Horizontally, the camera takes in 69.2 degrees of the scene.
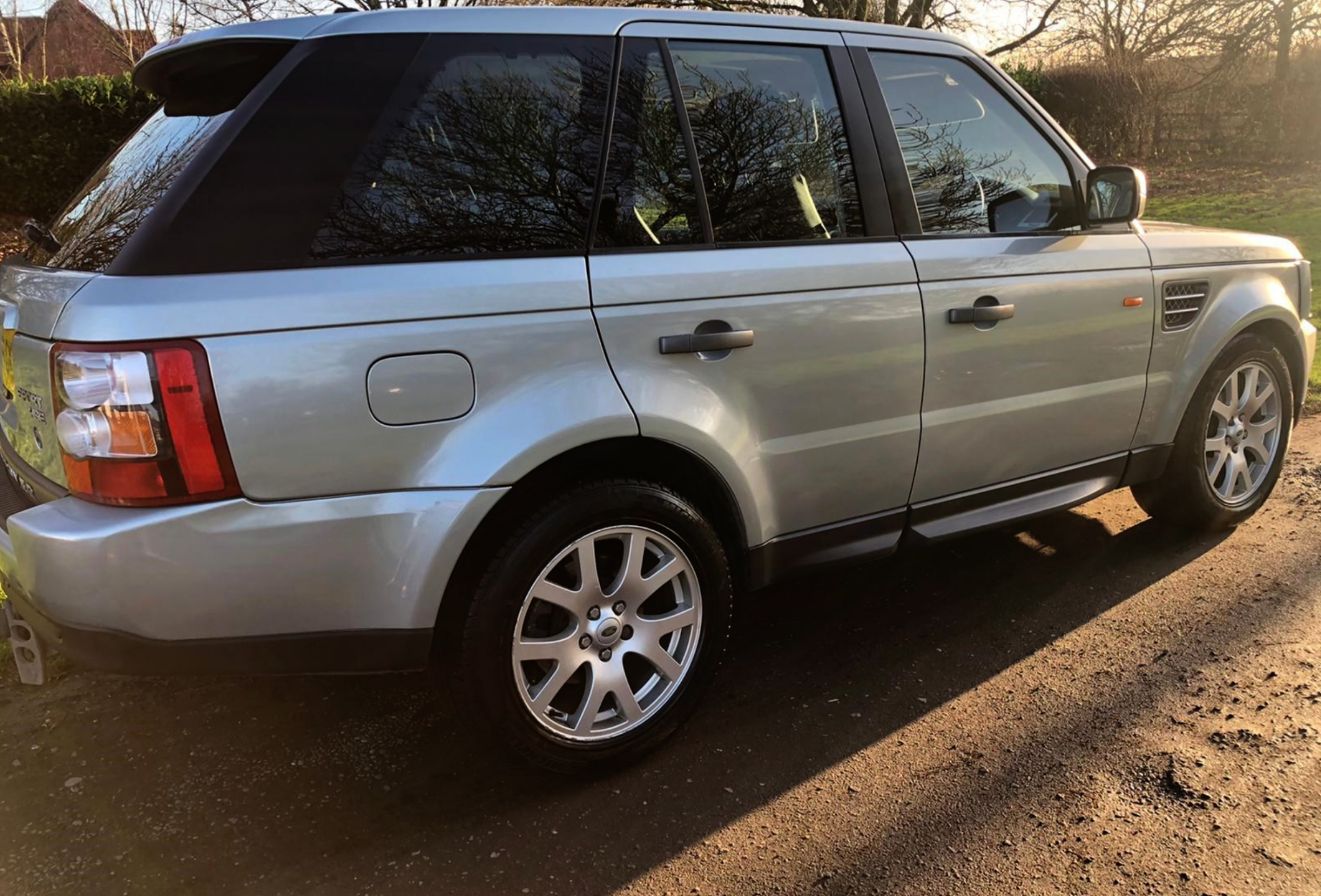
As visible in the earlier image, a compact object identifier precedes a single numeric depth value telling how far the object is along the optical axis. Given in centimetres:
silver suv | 202
